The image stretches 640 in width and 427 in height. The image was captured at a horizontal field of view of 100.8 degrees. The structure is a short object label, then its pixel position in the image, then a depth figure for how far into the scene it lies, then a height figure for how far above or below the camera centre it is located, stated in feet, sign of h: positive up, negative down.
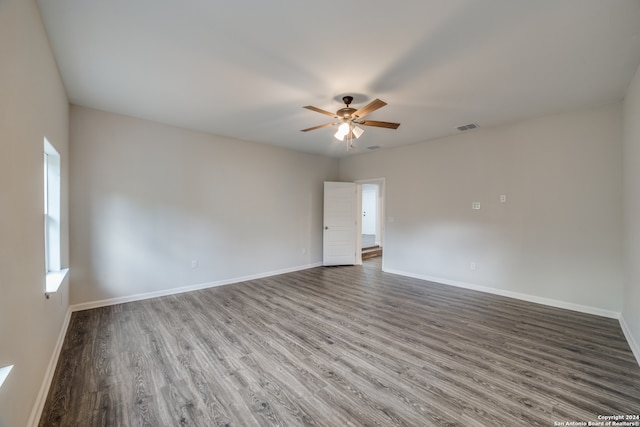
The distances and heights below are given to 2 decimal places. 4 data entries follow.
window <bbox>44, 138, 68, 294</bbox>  9.55 -0.32
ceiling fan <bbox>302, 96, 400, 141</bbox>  10.32 +3.54
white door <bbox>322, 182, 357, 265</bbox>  21.24 -1.20
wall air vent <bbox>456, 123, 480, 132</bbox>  13.98 +4.46
